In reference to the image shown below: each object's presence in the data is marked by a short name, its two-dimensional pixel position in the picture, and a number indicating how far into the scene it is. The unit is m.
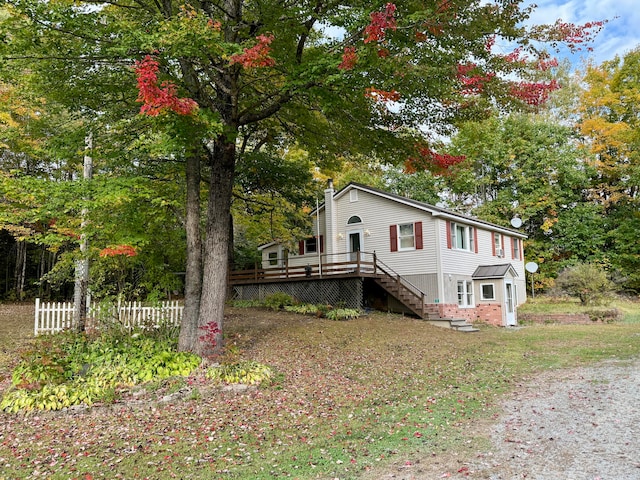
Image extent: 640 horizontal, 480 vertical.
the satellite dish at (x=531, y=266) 26.78
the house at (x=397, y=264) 18.44
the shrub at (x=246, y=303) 18.69
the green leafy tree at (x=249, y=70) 7.28
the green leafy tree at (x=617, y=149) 29.30
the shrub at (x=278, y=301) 17.86
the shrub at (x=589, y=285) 22.23
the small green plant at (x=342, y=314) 15.54
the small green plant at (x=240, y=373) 7.43
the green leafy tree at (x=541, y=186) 31.02
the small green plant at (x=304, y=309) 16.48
